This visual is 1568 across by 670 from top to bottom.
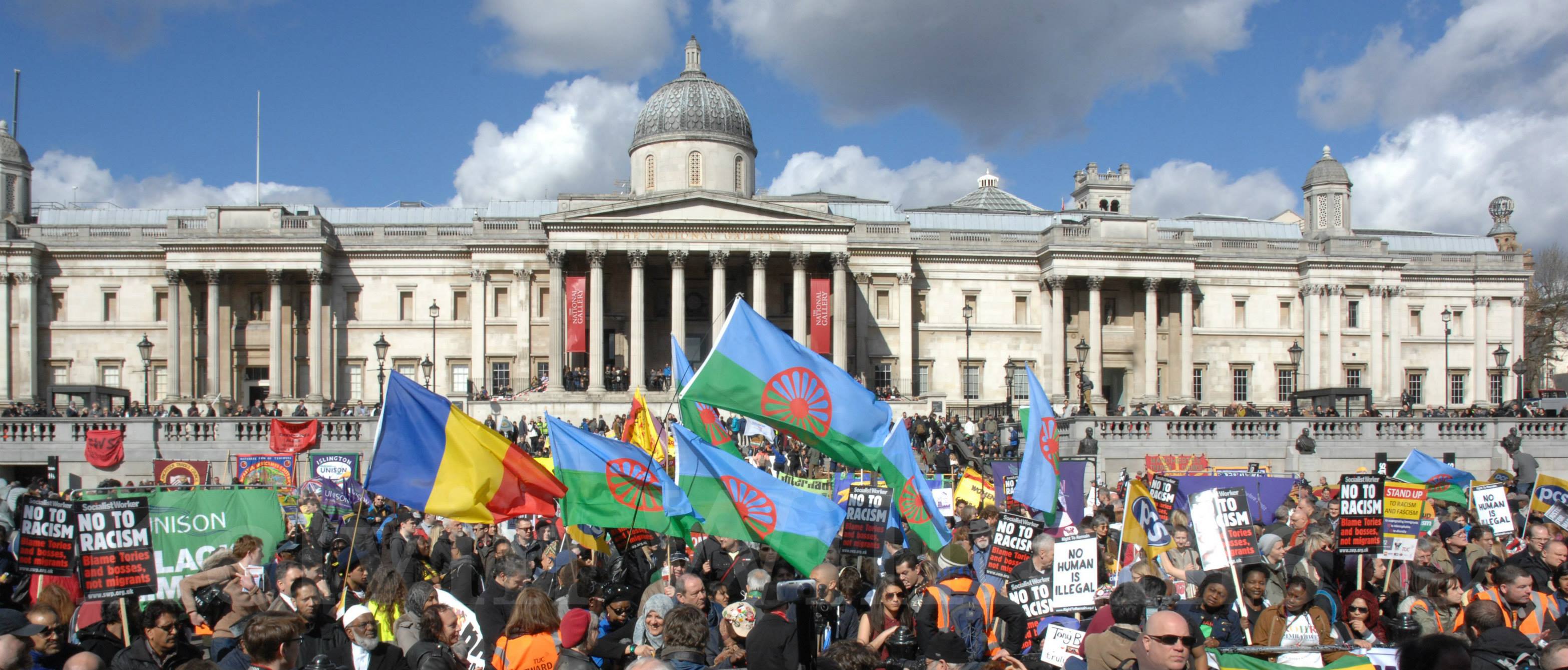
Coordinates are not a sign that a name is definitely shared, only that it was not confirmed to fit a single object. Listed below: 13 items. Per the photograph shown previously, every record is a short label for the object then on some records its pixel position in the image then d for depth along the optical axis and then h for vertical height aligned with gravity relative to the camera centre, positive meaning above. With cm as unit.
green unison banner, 1099 -179
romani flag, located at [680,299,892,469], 1172 -50
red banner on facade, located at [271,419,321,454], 3012 -246
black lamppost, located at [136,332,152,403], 4131 -104
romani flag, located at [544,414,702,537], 1111 -135
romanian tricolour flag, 1040 -114
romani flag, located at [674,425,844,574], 1073 -154
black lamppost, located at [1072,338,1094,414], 4181 -141
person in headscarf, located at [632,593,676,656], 823 -199
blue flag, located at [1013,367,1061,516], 1334 -144
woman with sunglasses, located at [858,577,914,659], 795 -186
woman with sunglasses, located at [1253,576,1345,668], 818 -199
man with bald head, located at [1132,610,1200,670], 593 -152
